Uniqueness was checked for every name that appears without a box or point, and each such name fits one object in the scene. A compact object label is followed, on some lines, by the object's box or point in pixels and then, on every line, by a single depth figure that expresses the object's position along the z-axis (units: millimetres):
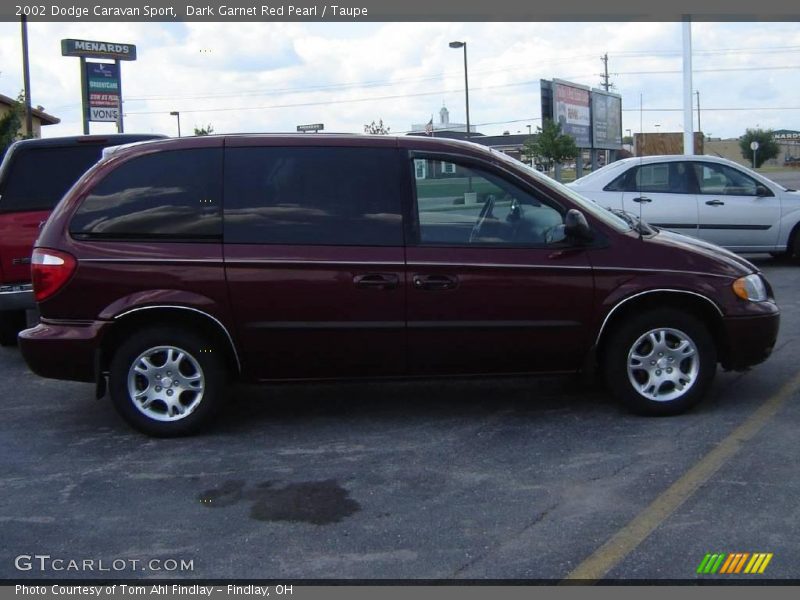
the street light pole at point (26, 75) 26750
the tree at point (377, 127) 53406
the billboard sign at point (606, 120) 51094
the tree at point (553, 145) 45781
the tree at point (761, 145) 88688
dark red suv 8125
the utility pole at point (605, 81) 88000
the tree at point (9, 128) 26359
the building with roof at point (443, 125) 53031
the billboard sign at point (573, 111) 46125
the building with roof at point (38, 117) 39469
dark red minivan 5691
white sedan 12422
